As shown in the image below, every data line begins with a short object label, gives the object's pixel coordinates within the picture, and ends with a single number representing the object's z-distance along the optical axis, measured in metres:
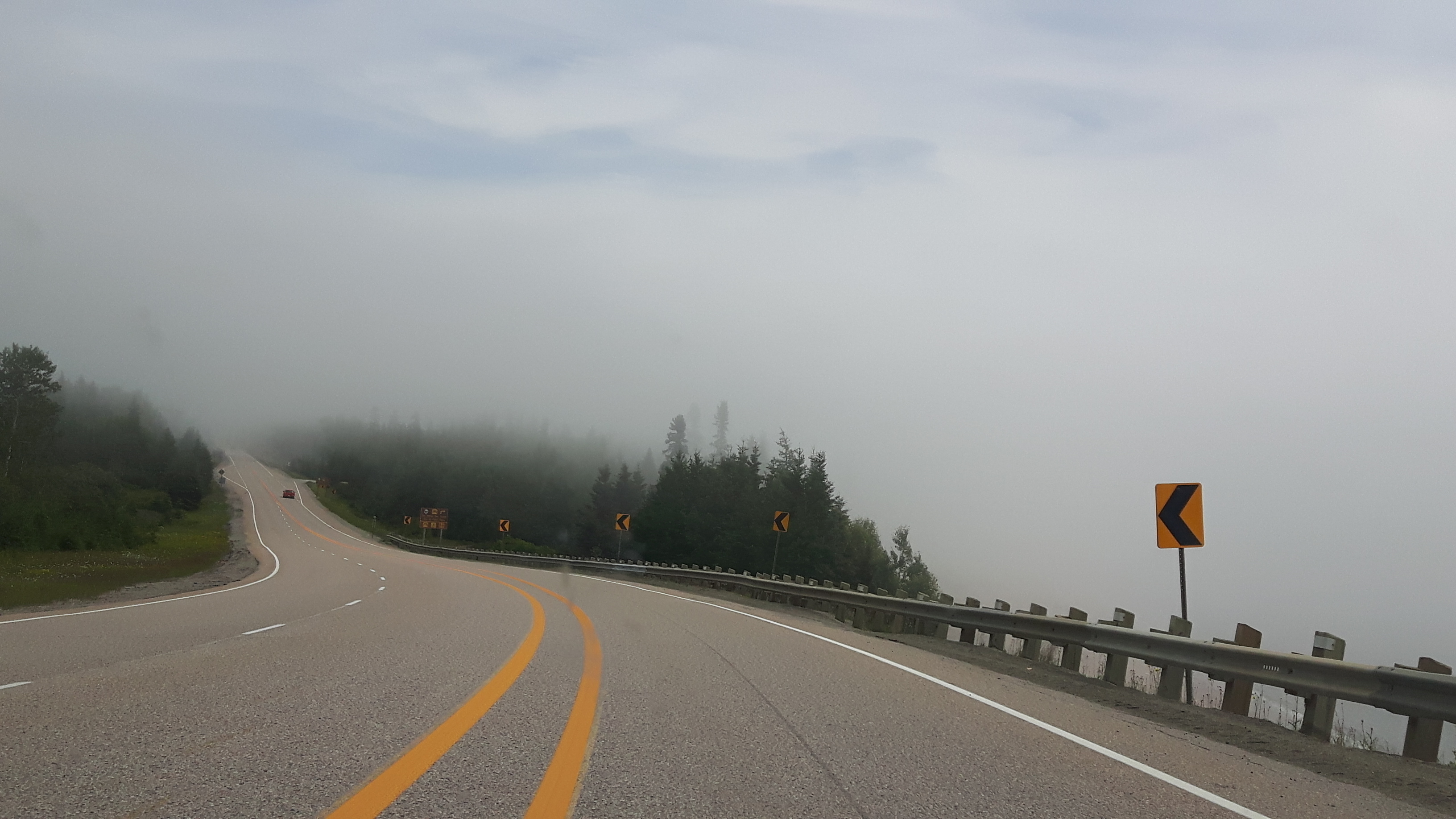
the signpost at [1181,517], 12.53
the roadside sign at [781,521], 33.79
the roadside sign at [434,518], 97.94
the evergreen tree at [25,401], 87.69
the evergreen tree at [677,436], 190.62
